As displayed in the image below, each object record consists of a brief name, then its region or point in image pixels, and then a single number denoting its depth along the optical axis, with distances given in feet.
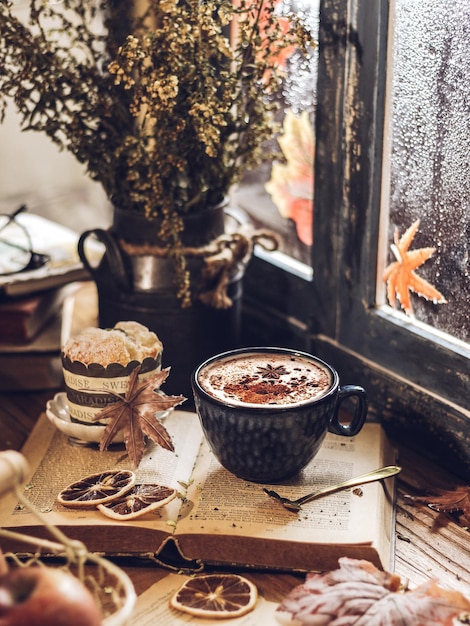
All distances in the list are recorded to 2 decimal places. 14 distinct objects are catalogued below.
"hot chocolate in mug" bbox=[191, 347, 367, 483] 3.26
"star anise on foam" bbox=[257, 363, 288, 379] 3.58
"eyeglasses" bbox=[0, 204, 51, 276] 4.93
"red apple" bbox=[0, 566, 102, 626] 2.17
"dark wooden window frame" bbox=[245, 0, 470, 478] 3.84
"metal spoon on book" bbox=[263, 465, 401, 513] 3.34
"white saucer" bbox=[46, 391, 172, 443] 3.73
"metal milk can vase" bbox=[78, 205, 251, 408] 4.29
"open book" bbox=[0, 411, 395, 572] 3.16
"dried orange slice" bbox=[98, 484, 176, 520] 3.28
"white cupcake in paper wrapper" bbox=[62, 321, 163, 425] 3.69
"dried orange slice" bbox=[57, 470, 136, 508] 3.37
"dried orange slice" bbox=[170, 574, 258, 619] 2.96
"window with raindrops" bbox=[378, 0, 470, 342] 3.58
